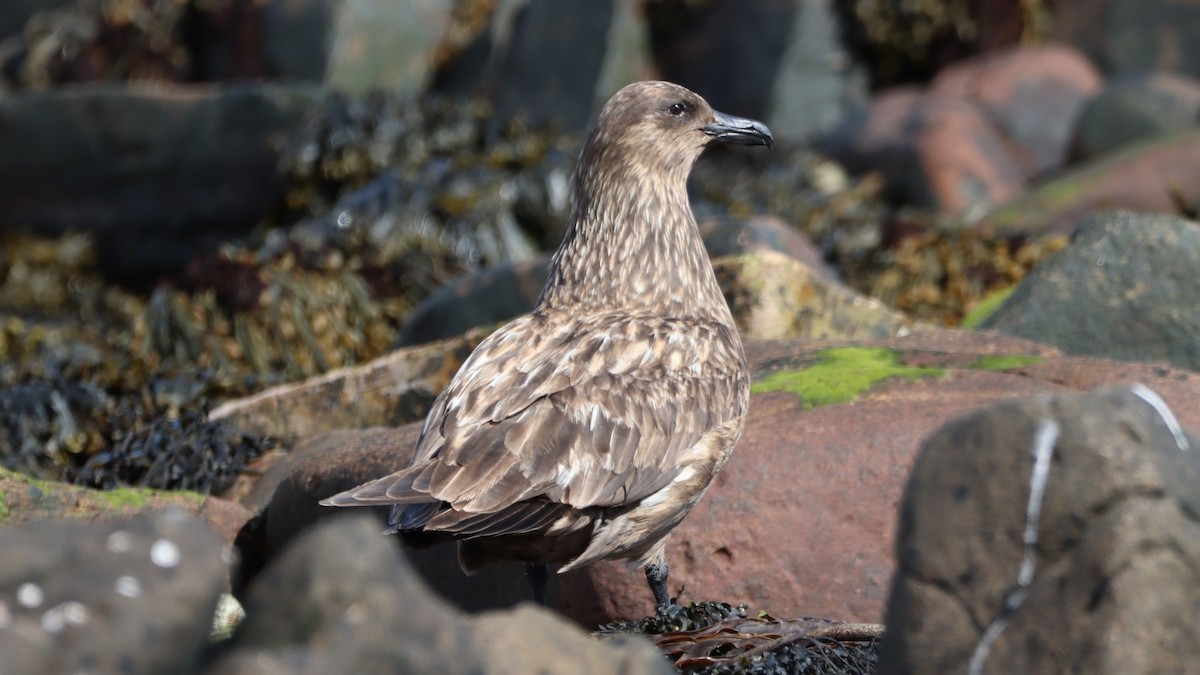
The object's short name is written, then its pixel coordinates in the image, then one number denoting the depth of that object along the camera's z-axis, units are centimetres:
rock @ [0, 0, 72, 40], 4081
